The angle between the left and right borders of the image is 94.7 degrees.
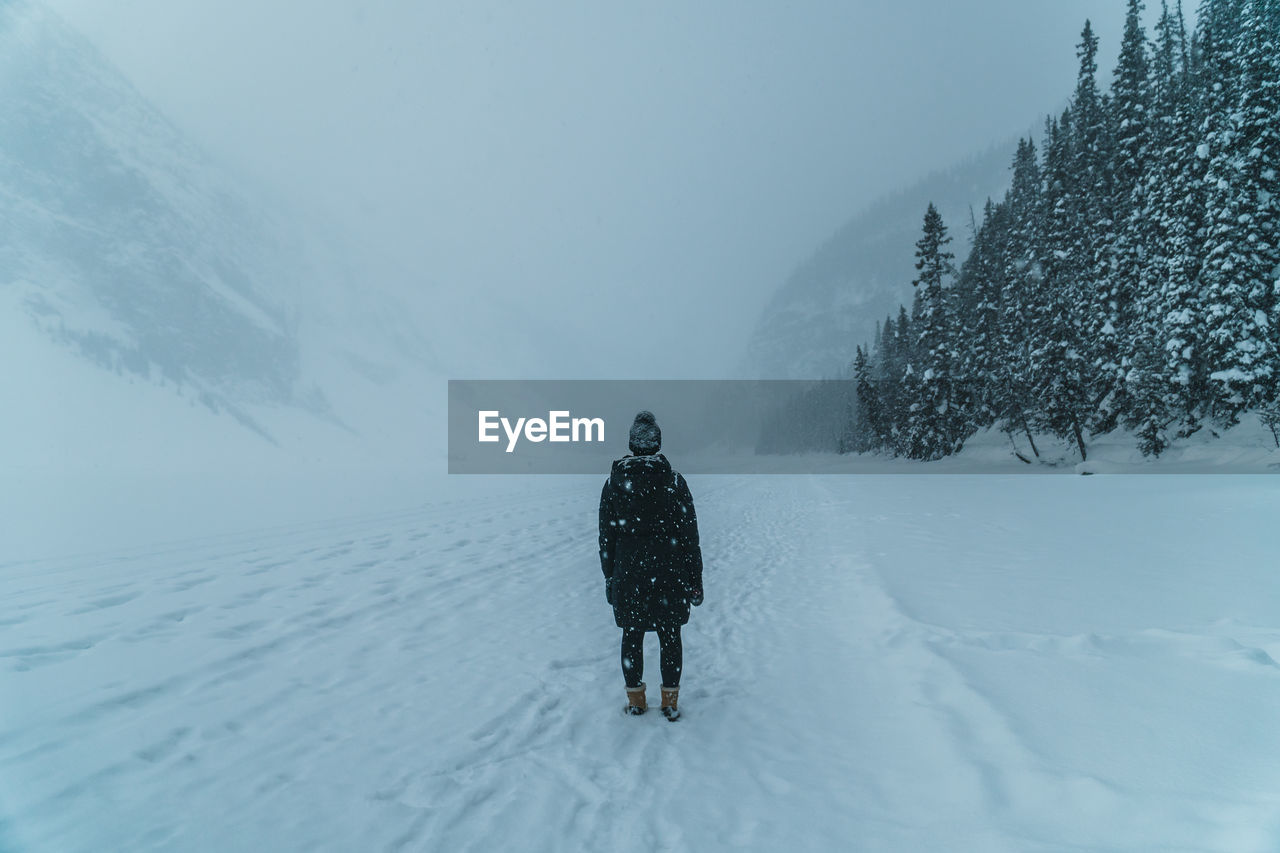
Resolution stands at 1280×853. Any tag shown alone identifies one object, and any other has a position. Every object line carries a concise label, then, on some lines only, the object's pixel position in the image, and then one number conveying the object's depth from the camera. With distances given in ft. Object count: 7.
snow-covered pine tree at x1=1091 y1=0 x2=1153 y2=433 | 92.84
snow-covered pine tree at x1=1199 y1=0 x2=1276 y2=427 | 71.41
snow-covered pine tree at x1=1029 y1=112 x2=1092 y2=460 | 99.14
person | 15.24
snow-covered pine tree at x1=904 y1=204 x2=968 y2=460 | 122.93
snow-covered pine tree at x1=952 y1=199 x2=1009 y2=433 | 127.13
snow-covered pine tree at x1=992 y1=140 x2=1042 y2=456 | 112.27
